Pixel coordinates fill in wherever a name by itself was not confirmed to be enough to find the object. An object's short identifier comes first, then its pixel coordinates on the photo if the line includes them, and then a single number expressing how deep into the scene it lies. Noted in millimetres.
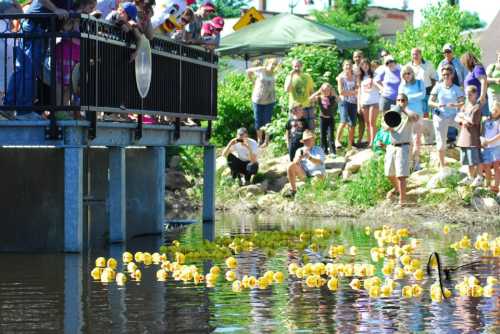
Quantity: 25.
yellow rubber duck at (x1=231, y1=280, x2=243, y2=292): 13275
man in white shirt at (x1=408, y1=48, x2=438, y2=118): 27391
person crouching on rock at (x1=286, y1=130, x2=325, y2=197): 26344
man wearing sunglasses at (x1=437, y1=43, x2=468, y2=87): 26191
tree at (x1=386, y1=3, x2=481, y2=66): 31859
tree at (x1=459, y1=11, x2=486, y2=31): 101062
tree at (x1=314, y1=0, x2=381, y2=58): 60125
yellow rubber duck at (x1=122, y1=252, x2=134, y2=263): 15531
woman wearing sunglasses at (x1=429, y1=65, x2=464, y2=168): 24984
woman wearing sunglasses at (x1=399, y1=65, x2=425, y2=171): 25938
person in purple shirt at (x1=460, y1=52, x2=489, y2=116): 24469
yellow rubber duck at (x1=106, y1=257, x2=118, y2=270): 14669
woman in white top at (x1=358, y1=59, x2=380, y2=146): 27828
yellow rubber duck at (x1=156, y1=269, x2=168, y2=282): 14125
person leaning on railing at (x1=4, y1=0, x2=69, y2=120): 16016
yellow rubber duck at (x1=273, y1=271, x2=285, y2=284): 13902
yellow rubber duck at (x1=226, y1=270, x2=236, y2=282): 14047
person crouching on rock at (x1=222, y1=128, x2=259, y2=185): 27922
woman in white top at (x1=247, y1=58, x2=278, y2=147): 30156
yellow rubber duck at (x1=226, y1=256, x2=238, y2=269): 15117
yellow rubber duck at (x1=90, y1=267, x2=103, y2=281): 14152
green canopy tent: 34406
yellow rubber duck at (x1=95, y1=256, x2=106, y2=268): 14758
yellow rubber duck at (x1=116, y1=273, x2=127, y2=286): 13773
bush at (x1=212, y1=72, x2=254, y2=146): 33125
